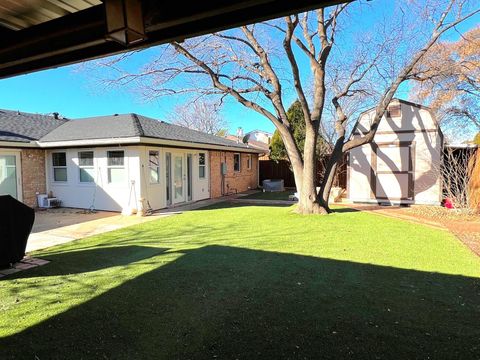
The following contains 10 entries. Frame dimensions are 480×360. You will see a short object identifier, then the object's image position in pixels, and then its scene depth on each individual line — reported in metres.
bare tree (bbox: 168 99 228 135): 35.16
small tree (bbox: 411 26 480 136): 13.90
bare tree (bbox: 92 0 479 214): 9.83
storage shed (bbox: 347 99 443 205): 12.39
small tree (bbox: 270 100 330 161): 16.94
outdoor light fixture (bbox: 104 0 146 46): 2.05
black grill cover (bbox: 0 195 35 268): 4.73
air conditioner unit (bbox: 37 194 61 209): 11.87
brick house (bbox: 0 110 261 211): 10.73
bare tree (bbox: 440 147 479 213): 9.88
